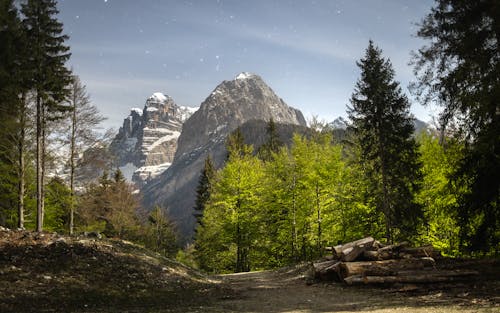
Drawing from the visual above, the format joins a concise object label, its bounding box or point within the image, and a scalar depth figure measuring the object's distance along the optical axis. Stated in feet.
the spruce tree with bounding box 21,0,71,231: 70.79
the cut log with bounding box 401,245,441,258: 49.01
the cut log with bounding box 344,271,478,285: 38.40
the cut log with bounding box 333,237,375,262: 48.75
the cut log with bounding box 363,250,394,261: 48.03
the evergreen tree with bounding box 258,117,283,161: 165.17
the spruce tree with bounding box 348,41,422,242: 72.64
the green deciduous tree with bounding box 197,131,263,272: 97.66
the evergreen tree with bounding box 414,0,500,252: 33.88
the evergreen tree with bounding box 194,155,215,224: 164.35
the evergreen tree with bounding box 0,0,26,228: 67.72
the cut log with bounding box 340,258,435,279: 43.39
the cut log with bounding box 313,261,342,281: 49.69
